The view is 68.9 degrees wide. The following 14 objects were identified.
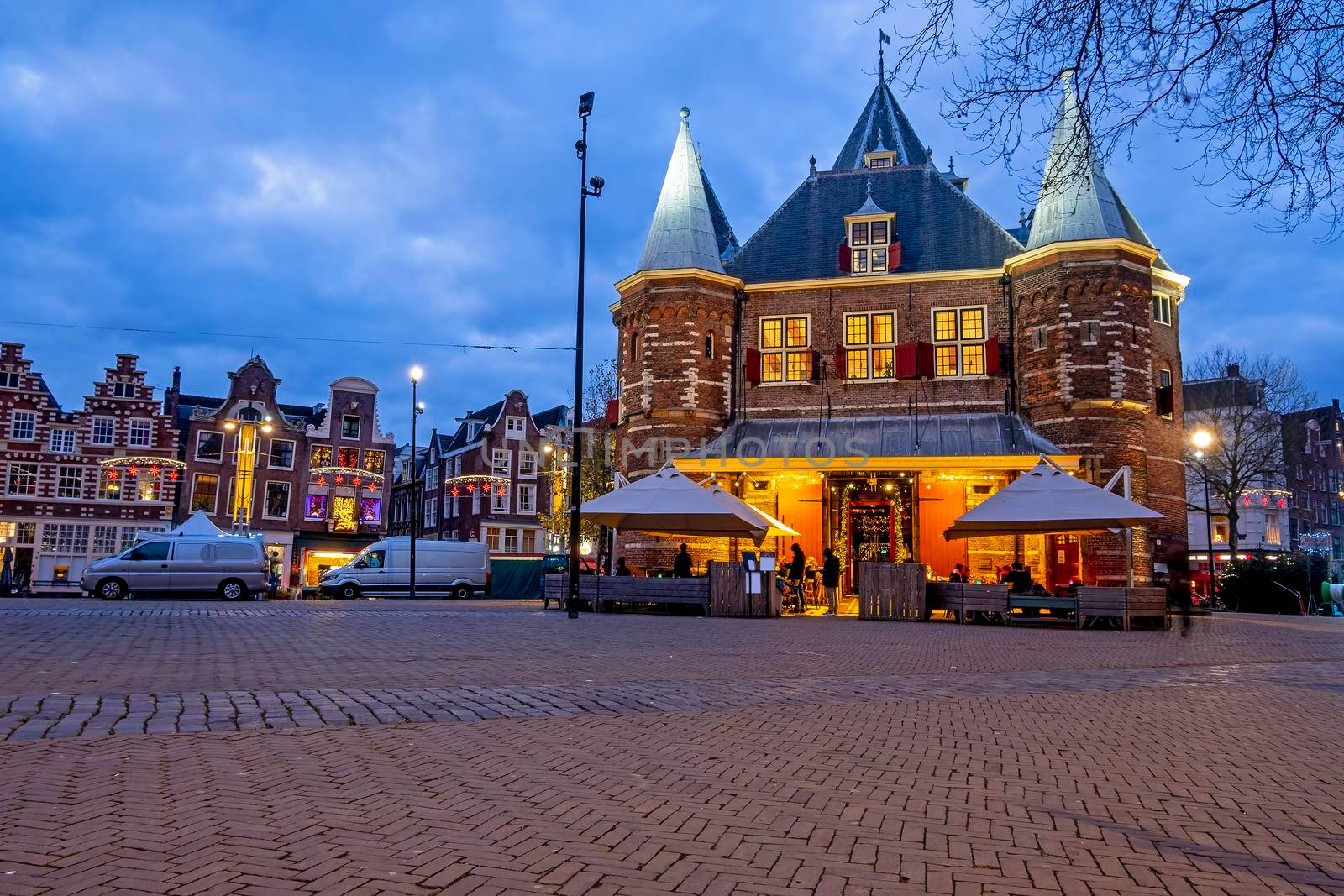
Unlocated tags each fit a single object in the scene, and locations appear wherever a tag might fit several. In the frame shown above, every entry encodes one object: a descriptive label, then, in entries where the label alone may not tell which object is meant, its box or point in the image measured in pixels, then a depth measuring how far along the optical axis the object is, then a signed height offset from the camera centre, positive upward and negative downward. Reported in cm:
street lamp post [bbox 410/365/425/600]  3127 +516
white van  3197 -70
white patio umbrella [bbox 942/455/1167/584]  1791 +91
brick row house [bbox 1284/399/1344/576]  6306 +566
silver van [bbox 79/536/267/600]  2609 -56
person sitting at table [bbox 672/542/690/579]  2286 -27
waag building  2569 +547
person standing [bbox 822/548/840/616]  2250 -55
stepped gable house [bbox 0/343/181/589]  4594 +367
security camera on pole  1908 +359
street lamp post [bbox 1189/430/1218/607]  2834 +343
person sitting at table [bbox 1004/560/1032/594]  1988 -44
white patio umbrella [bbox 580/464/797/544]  1955 +88
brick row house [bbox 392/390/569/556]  5609 +418
